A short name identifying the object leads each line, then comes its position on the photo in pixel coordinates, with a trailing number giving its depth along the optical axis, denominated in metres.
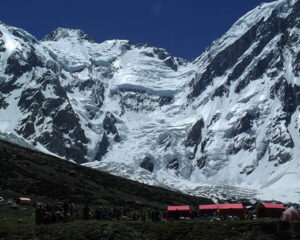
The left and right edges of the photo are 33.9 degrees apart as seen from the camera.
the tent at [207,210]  88.30
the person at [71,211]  58.42
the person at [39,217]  53.22
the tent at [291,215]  53.07
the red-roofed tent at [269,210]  73.88
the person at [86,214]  62.93
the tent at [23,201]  89.00
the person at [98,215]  69.00
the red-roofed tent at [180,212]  79.44
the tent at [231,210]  77.19
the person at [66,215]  55.44
